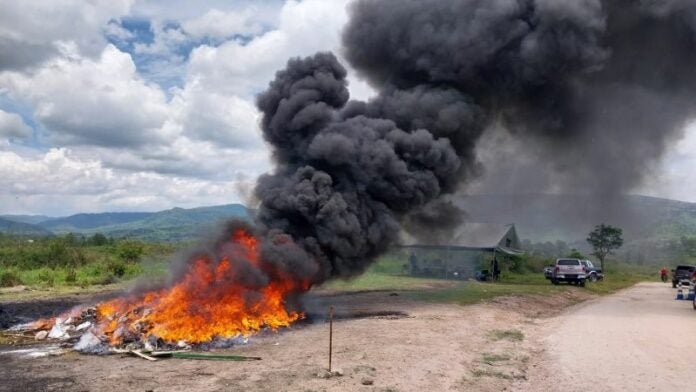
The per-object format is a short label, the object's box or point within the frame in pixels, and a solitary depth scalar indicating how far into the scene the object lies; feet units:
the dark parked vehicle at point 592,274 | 144.46
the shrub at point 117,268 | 111.82
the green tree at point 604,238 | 229.04
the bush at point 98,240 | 209.20
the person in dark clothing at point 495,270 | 128.32
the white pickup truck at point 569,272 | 116.98
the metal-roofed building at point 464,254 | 134.21
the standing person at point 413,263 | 138.81
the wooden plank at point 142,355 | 39.91
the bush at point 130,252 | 136.77
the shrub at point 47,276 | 98.73
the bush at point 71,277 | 101.35
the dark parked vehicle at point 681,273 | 136.40
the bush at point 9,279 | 95.01
